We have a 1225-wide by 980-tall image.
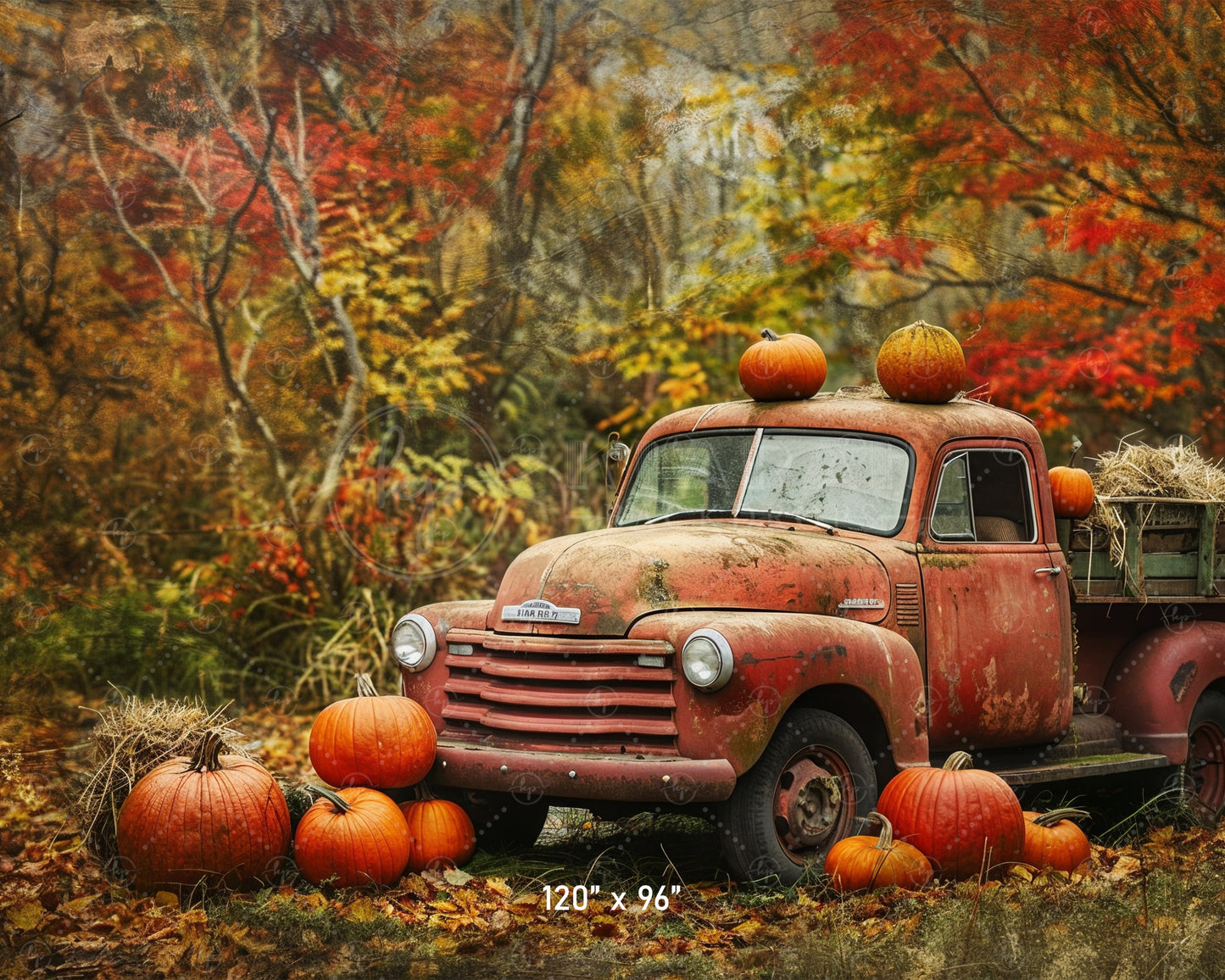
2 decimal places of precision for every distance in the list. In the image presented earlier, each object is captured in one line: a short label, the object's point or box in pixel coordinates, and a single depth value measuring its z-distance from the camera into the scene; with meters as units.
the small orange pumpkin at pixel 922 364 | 6.80
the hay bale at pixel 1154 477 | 7.77
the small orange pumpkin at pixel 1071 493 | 7.38
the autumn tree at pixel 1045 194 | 11.71
